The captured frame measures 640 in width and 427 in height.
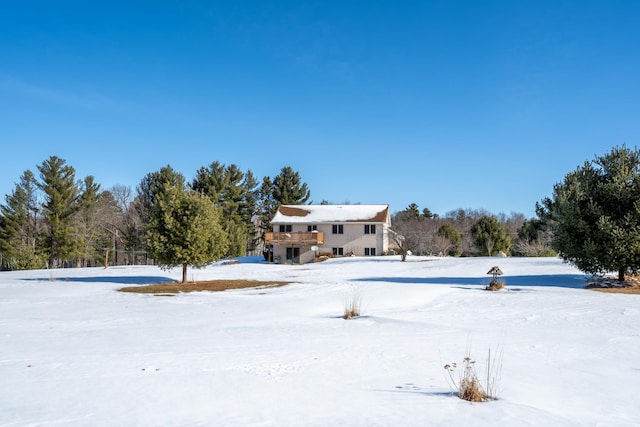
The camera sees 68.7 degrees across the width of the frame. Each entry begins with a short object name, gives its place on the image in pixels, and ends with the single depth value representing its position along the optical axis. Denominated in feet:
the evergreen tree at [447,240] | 181.88
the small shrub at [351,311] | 45.08
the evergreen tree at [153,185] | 178.19
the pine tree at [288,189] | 209.15
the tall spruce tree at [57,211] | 163.12
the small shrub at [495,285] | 66.59
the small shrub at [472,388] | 18.63
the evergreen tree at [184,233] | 87.30
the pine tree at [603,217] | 67.00
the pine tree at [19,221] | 163.22
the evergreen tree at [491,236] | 171.42
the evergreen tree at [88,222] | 170.19
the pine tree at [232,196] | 181.88
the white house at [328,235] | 159.22
